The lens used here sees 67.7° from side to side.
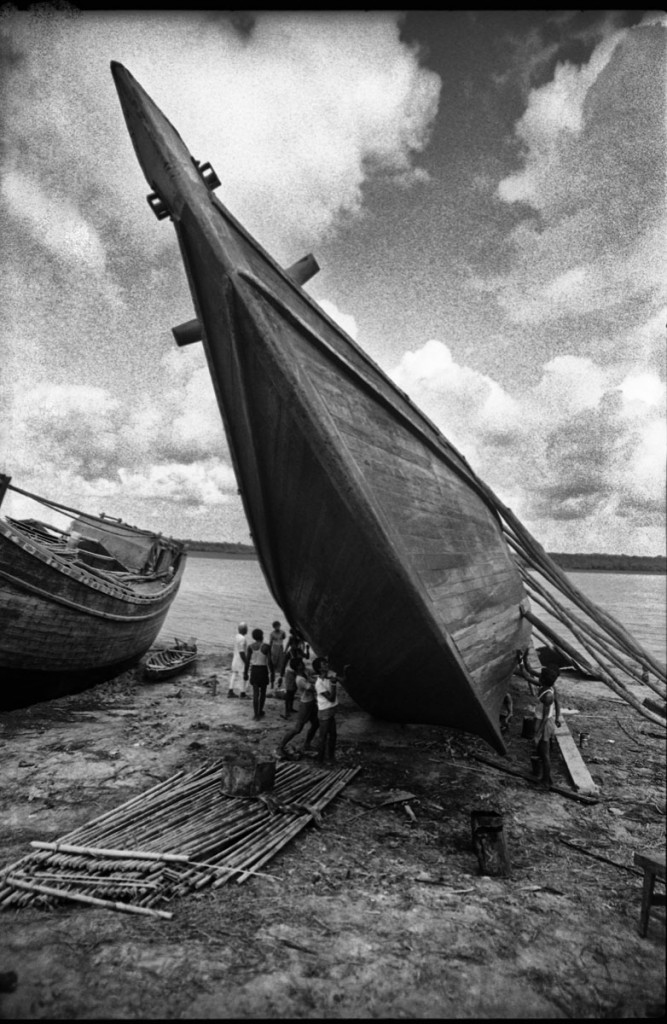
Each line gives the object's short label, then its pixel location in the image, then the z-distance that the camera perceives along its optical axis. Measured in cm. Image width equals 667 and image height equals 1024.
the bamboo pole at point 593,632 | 732
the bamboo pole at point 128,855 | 420
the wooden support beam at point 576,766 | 627
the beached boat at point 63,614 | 830
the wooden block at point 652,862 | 341
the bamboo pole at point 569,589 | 730
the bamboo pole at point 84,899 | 362
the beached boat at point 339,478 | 496
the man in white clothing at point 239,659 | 1123
